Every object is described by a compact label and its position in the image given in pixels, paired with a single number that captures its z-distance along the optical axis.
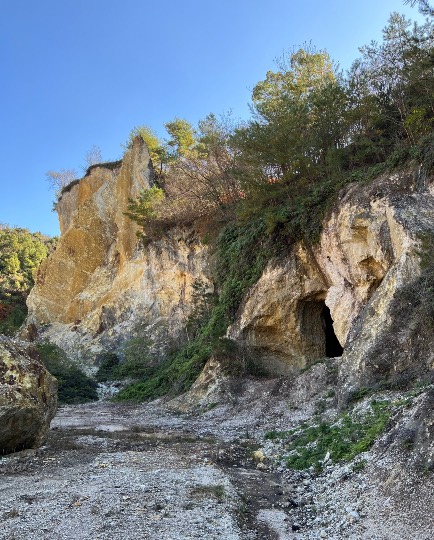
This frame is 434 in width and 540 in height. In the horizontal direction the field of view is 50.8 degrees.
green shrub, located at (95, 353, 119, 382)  31.05
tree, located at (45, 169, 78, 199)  55.41
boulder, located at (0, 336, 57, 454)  9.52
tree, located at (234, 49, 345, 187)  20.19
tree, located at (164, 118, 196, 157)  42.38
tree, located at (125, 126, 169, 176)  41.69
